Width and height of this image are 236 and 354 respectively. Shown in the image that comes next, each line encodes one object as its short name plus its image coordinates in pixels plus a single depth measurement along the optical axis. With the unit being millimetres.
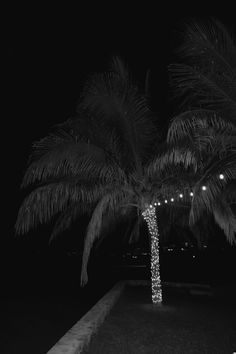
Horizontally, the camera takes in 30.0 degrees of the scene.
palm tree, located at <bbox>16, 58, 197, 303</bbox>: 9531
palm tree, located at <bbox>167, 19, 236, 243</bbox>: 7117
